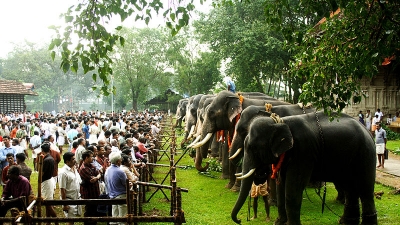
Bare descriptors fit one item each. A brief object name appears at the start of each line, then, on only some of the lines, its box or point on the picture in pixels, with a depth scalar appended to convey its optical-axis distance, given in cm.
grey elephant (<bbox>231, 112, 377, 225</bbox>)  687
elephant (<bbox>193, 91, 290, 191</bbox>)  1045
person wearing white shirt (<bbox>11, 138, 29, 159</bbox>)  1208
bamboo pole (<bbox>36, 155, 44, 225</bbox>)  568
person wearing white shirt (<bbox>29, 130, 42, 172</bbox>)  1464
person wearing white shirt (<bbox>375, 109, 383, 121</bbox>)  2125
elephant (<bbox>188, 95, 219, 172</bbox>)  1098
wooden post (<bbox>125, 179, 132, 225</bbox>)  559
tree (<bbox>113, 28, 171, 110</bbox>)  5069
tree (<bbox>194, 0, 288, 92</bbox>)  2484
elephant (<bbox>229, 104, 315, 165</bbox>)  832
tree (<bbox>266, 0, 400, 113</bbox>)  576
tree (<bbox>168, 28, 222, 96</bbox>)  4075
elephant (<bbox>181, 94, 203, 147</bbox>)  1530
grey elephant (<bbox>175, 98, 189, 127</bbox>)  2419
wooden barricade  497
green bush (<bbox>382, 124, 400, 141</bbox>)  2209
